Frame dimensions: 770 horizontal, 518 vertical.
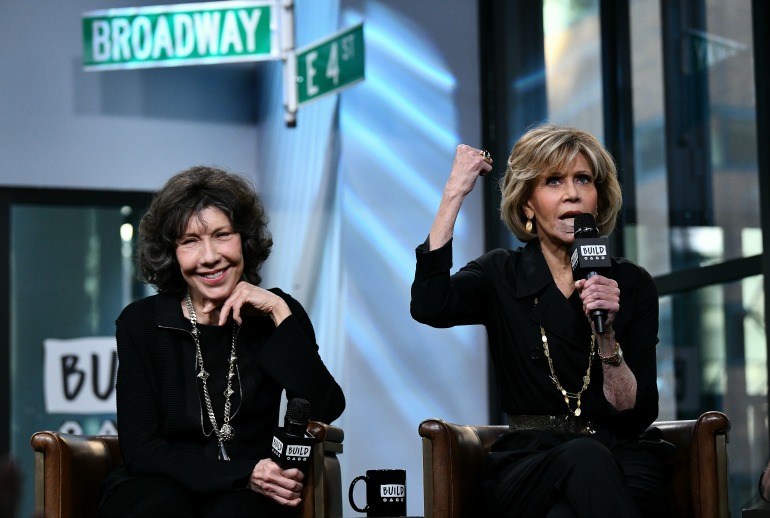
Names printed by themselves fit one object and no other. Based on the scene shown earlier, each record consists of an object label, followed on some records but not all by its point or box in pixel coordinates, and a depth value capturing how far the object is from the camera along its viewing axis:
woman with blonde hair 5.32
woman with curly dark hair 5.37
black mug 6.45
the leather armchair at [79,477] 5.49
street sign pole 10.84
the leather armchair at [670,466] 5.37
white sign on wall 13.53
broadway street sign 10.69
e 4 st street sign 9.77
